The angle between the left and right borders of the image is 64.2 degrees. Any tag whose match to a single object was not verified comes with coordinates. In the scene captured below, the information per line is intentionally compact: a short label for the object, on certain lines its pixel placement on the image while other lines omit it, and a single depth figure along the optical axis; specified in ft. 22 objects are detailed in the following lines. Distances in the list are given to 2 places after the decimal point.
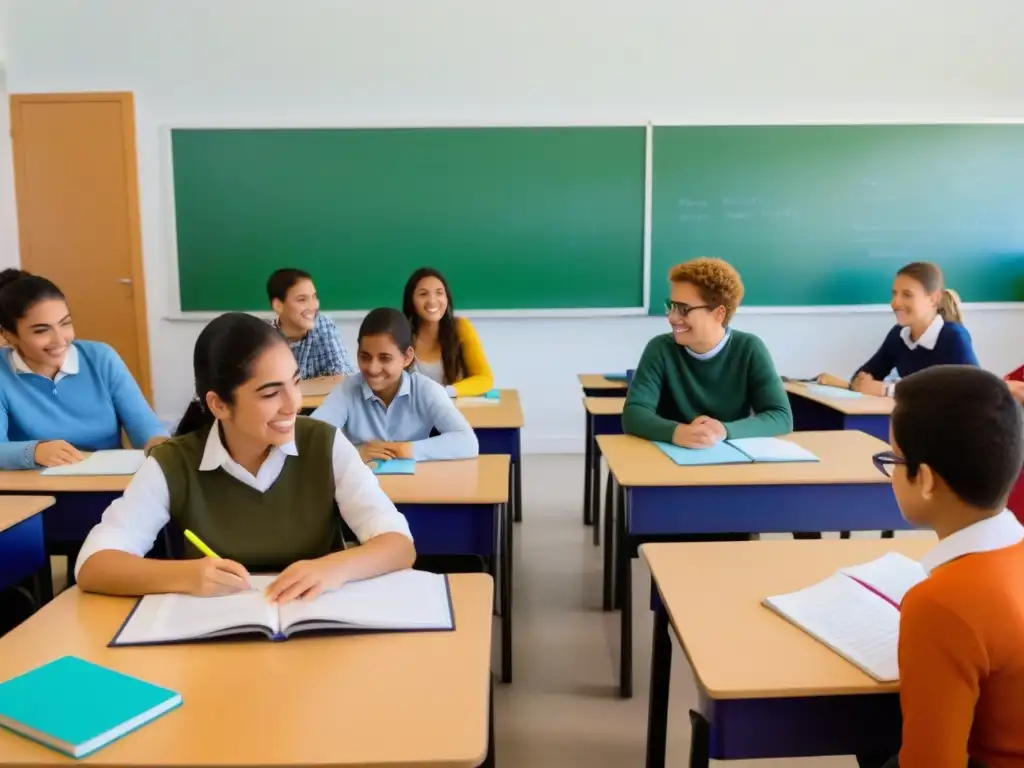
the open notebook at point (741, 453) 7.36
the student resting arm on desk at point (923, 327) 11.85
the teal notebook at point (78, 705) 3.09
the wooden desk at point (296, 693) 3.08
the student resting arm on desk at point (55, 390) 7.81
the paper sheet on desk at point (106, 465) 7.11
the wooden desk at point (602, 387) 12.72
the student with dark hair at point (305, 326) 12.85
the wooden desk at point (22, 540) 5.80
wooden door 16.11
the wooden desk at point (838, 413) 10.38
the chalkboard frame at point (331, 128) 16.03
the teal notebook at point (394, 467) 7.11
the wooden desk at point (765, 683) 3.67
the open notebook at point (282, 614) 3.95
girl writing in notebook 4.94
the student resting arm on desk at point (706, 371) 8.53
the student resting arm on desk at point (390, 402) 7.91
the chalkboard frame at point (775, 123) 16.10
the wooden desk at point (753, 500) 6.86
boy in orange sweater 3.21
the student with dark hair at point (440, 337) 12.16
